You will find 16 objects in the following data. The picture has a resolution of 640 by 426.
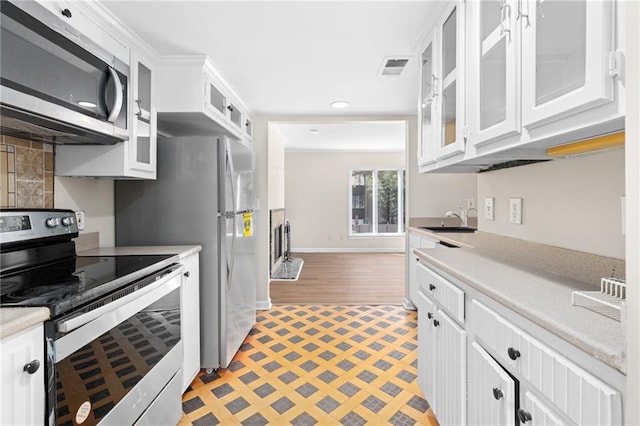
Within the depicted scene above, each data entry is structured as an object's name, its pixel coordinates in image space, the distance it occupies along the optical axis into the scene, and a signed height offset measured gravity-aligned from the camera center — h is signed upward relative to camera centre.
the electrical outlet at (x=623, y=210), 1.07 +0.00
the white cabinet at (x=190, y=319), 1.95 -0.66
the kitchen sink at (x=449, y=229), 3.45 -0.19
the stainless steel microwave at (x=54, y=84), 1.14 +0.54
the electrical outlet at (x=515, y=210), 1.64 +0.00
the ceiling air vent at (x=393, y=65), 2.29 +1.07
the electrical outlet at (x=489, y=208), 1.91 +0.02
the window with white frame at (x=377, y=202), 7.67 +0.22
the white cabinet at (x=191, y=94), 2.24 +0.84
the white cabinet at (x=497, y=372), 0.71 -0.46
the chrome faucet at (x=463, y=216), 3.76 -0.05
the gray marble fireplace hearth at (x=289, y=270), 4.97 -0.99
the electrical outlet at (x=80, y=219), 1.94 -0.04
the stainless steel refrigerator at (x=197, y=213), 2.19 -0.01
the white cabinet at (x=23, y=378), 0.84 -0.45
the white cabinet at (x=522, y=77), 0.76 +0.43
